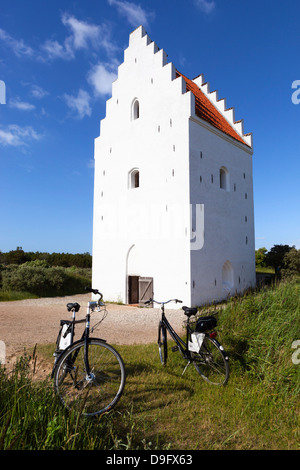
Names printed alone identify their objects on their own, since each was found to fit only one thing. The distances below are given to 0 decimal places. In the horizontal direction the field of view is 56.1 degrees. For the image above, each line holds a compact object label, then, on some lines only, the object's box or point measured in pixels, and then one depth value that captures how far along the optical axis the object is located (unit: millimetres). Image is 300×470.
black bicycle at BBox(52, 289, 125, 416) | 3107
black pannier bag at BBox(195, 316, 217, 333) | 4180
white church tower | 12102
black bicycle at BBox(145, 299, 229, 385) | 4109
